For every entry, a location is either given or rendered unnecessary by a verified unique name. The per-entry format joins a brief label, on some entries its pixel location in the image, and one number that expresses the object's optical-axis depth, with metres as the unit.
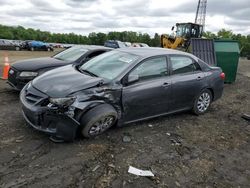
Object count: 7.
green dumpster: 7.49
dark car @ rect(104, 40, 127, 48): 20.29
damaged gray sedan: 2.99
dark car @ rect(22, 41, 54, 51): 23.87
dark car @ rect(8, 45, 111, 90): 4.50
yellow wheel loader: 16.65
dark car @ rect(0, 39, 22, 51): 22.09
